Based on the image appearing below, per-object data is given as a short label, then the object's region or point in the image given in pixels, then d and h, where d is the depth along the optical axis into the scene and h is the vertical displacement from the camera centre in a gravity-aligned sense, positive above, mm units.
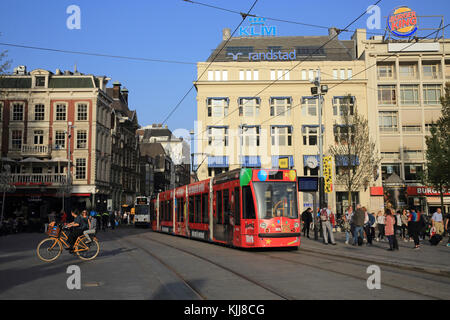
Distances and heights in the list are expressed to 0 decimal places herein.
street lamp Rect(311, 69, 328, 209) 21922 +4263
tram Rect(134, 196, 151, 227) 48000 -719
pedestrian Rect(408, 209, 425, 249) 17364 -1039
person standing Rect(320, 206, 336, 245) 19266 -832
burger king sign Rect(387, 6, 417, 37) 47156 +18931
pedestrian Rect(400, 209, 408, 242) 23433 -981
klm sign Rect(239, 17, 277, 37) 52406 +20310
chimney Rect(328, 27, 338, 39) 53812 +20406
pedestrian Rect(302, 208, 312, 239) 25166 -836
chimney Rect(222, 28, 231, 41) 57922 +22223
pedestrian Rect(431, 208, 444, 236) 20031 -929
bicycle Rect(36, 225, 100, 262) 13828 -1213
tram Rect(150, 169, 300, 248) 15844 -157
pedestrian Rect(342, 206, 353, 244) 23509 -660
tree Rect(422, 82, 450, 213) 30234 +3180
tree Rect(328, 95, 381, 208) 36844 +4703
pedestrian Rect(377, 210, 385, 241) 21752 -979
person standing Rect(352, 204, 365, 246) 18094 -846
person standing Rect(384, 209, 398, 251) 16469 -1037
